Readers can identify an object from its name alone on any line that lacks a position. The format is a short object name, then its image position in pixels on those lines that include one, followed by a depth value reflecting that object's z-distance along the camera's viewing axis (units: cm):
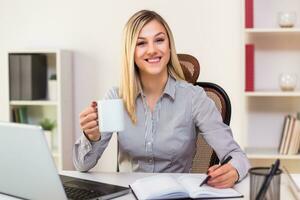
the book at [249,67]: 283
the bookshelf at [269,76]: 302
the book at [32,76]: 320
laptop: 111
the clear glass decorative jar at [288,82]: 287
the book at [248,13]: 283
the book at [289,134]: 286
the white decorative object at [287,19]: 285
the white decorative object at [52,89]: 326
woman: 173
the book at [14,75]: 320
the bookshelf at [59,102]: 318
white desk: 133
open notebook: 124
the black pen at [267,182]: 107
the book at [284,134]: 290
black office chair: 187
